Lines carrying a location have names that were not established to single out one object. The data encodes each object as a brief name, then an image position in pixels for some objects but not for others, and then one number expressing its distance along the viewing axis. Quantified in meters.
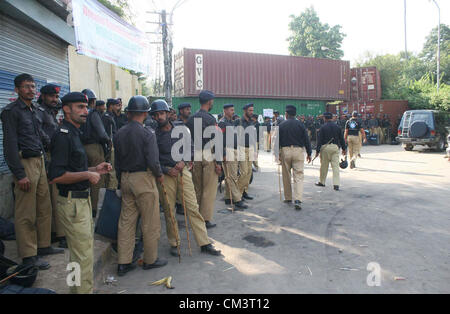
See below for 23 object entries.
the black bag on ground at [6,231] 4.07
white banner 5.94
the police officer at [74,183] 2.64
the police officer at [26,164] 3.27
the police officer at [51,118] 4.02
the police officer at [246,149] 6.72
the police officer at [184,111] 5.47
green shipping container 19.90
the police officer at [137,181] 3.51
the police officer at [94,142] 4.86
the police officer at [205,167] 4.88
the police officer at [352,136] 10.62
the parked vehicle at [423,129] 14.34
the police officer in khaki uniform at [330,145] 7.61
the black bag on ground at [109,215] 3.77
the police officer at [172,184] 4.08
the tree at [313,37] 39.16
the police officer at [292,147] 6.25
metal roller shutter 5.00
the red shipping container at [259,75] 20.12
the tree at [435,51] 46.69
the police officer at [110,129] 5.77
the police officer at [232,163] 6.17
